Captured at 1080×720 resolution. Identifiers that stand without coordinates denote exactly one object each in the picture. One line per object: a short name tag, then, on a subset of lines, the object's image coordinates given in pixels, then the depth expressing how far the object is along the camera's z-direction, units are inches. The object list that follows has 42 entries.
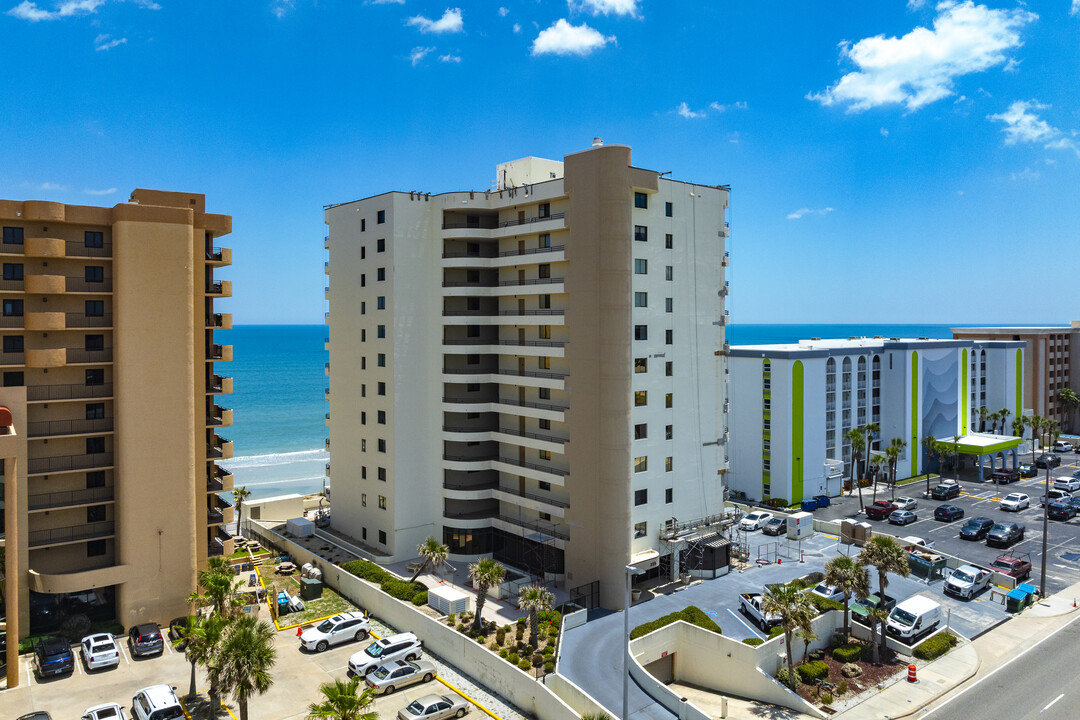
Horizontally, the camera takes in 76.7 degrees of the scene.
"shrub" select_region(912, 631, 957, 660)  1553.9
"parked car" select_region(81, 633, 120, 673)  1402.6
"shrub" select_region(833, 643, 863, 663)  1530.5
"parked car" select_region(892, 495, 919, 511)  2623.3
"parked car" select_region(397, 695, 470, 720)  1227.4
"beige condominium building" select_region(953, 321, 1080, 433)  4133.9
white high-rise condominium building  1744.6
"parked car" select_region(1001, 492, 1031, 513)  2679.6
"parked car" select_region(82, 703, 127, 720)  1171.3
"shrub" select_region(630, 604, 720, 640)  1505.9
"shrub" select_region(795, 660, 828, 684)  1437.3
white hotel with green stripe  2706.7
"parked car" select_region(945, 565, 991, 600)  1867.6
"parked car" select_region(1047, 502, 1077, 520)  2615.7
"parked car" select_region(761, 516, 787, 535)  2290.8
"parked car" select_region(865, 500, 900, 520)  2571.4
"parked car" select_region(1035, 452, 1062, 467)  3462.1
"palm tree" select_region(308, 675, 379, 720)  972.6
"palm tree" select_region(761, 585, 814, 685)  1376.7
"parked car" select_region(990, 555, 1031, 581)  1987.0
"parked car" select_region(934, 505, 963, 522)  2554.1
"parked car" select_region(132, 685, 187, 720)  1191.6
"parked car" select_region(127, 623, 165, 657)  1473.9
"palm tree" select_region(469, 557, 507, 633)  1503.4
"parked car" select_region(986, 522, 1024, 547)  2251.5
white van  1605.6
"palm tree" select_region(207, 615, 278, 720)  1058.1
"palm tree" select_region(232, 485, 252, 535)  2397.1
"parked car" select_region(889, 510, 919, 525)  2496.3
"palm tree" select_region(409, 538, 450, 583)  1699.1
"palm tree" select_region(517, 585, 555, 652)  1427.2
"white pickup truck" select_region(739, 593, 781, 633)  1573.6
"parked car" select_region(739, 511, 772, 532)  2338.8
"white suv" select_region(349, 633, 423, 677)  1409.9
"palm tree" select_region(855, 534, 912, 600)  1594.5
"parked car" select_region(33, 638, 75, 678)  1365.7
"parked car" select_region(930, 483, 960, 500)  2871.6
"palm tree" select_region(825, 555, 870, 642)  1529.3
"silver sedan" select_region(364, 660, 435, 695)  1354.6
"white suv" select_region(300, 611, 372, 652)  1535.4
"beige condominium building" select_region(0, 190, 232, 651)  1525.6
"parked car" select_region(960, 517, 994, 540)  2321.6
